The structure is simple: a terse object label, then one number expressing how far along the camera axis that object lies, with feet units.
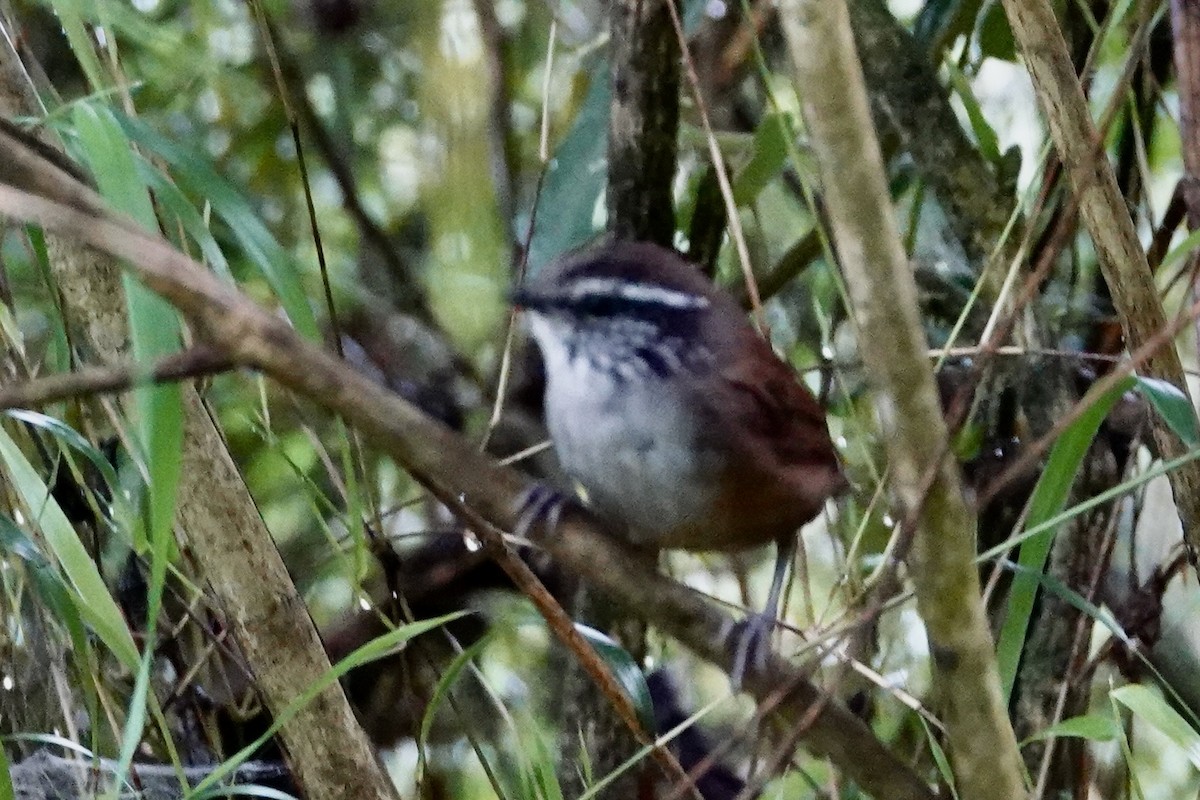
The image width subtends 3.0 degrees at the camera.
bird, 12.71
